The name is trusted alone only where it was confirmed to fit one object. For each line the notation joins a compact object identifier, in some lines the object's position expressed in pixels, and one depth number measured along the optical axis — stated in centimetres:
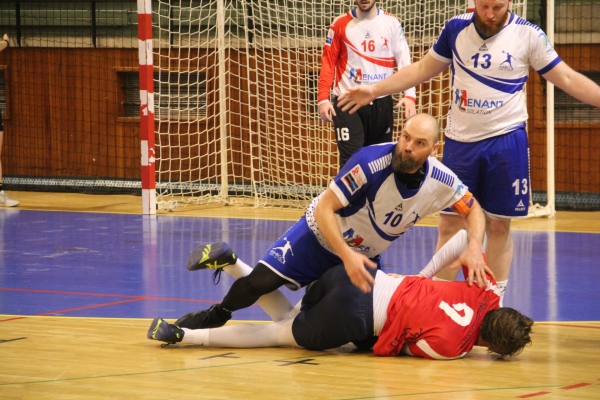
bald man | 859
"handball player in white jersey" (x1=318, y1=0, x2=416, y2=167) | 1589
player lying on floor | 852
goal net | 2230
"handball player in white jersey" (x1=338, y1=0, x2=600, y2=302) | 987
